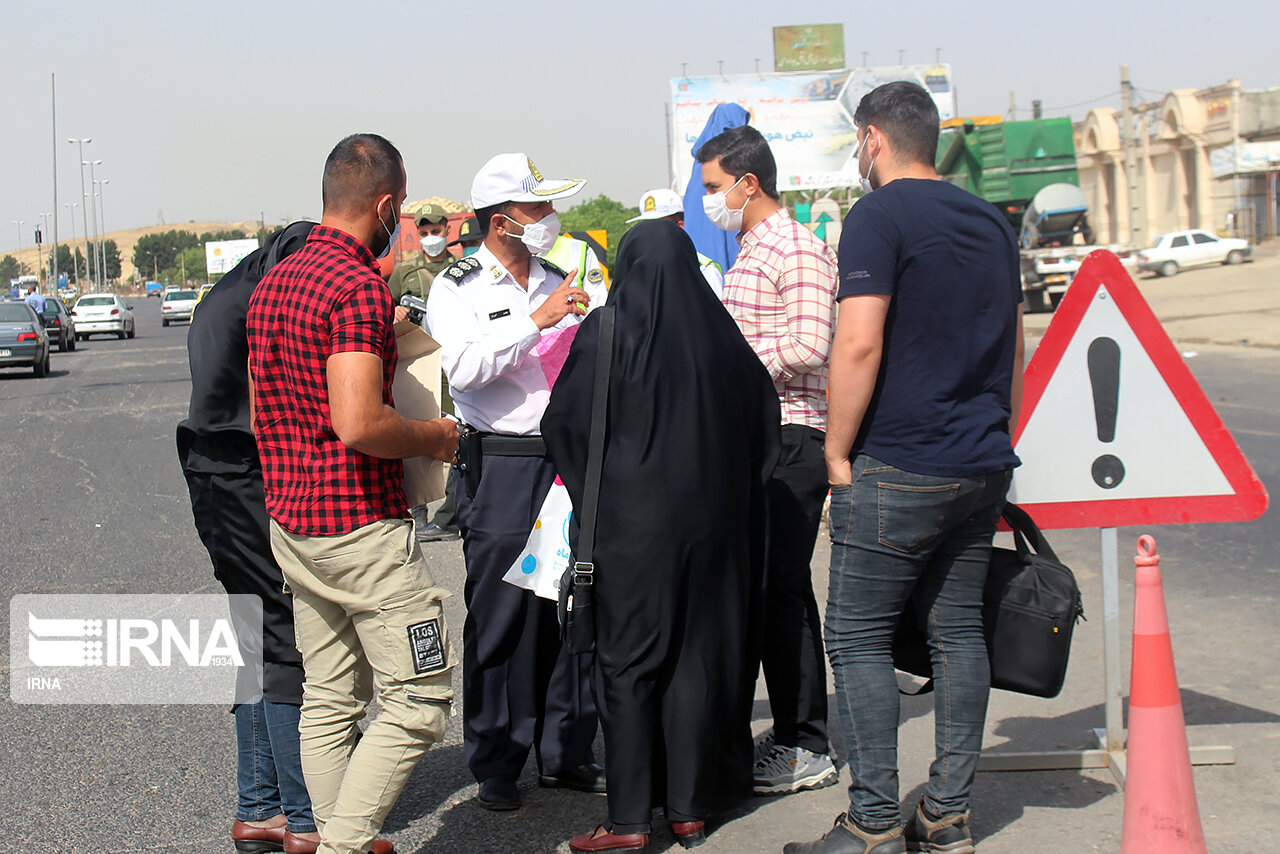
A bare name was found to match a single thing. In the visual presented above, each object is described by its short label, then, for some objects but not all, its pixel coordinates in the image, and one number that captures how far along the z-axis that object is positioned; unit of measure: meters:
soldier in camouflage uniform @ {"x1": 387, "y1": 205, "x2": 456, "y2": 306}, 8.46
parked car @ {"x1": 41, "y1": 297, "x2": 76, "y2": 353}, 33.50
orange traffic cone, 2.87
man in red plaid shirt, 2.90
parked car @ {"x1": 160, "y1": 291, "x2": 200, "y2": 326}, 53.12
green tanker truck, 28.31
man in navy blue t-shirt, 3.09
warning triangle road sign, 3.70
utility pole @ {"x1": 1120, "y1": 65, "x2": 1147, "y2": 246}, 42.62
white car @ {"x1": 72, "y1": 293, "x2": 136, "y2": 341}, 40.72
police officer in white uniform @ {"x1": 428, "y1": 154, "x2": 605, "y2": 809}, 3.79
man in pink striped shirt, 3.81
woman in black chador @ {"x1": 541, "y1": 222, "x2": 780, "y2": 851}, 3.26
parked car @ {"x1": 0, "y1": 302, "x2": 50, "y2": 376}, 23.42
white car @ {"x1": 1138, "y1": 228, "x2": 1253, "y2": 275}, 38.72
